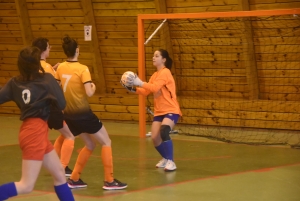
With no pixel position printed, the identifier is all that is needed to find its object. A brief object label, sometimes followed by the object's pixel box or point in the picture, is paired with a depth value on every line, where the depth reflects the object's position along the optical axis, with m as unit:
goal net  15.18
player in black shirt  7.11
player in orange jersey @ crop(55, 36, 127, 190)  9.35
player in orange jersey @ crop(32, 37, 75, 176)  9.71
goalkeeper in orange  11.02
